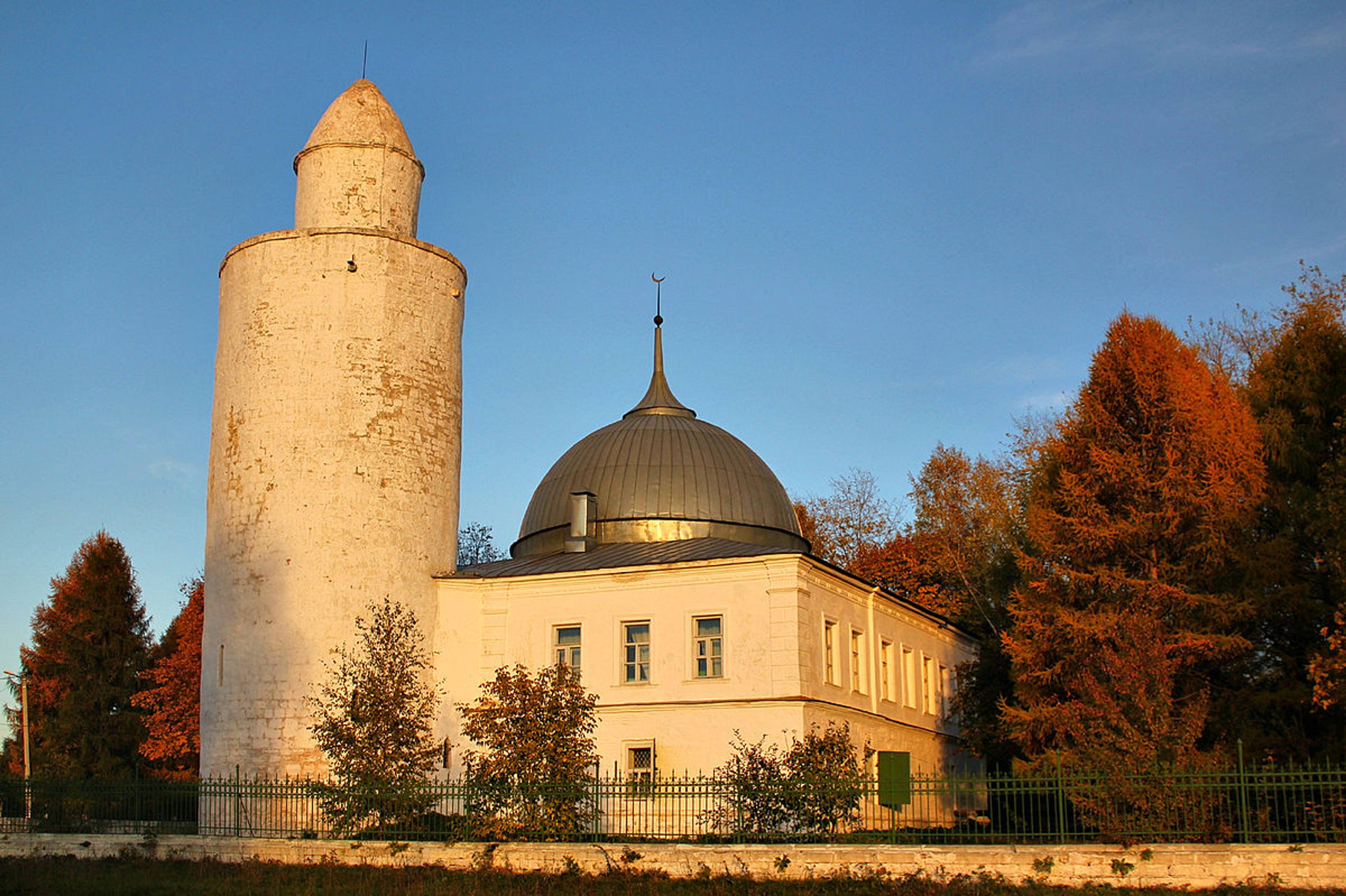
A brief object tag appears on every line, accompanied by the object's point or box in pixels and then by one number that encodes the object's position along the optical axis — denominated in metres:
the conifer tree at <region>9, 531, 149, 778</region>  44.88
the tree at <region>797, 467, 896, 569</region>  51.28
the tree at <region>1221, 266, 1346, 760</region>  24.70
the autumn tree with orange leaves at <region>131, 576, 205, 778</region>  43.25
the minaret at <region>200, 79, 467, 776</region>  27.28
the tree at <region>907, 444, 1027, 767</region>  34.66
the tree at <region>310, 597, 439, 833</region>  21.80
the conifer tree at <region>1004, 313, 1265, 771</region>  25.20
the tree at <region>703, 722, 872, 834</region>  19.58
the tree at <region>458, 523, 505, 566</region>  60.69
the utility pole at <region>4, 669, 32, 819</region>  40.91
